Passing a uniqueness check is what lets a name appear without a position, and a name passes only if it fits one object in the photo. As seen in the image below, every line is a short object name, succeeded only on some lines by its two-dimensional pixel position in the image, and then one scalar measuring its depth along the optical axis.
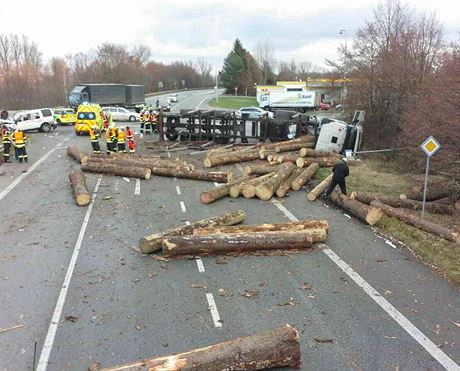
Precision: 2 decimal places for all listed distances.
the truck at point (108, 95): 52.22
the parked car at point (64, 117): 40.53
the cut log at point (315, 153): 19.17
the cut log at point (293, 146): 21.52
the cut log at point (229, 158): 19.62
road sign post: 12.12
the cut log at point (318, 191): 14.52
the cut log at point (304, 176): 15.93
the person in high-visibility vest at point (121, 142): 22.31
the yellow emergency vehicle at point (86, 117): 31.00
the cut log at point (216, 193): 13.87
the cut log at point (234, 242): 9.20
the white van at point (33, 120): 32.94
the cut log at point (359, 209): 11.71
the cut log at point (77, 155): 19.28
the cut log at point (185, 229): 9.32
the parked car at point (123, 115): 44.62
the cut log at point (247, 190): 14.53
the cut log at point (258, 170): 17.08
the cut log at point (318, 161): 18.12
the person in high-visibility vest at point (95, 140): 21.48
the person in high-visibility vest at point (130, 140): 22.27
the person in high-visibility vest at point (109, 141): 21.75
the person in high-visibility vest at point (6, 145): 21.23
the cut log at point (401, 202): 13.45
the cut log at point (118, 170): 17.36
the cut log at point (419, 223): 10.41
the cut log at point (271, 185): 14.43
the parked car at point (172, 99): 84.94
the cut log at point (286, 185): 14.91
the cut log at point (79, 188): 13.35
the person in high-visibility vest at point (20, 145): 20.30
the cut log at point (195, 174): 16.89
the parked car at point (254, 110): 47.19
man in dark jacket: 13.78
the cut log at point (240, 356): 5.15
